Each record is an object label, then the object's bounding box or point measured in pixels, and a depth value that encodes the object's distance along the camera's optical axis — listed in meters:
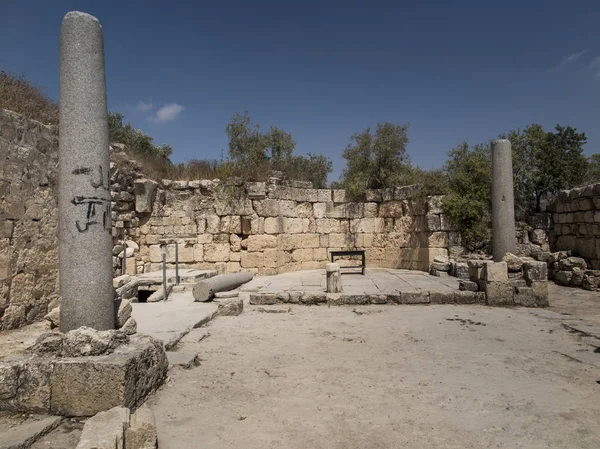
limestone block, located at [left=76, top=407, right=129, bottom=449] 2.55
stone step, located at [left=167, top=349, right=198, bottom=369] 4.79
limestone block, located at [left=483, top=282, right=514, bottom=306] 8.86
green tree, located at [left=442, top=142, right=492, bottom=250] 13.25
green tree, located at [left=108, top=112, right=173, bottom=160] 21.56
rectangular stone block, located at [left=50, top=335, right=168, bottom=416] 3.35
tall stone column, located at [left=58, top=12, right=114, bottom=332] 3.91
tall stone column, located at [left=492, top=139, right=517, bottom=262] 9.99
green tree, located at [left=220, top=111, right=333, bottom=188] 14.16
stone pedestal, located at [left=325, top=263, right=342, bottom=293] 9.37
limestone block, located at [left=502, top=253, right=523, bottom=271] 9.09
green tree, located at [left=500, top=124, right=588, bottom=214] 14.13
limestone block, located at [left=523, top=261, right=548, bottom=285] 8.76
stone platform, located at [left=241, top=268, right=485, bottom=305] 9.02
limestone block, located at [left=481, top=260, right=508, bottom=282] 8.95
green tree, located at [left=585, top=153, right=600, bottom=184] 15.13
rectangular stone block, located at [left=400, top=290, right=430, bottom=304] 9.00
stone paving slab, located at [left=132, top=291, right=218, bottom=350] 6.00
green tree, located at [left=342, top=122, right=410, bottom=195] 15.68
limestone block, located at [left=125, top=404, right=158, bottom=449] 2.80
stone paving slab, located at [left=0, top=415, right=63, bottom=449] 2.81
